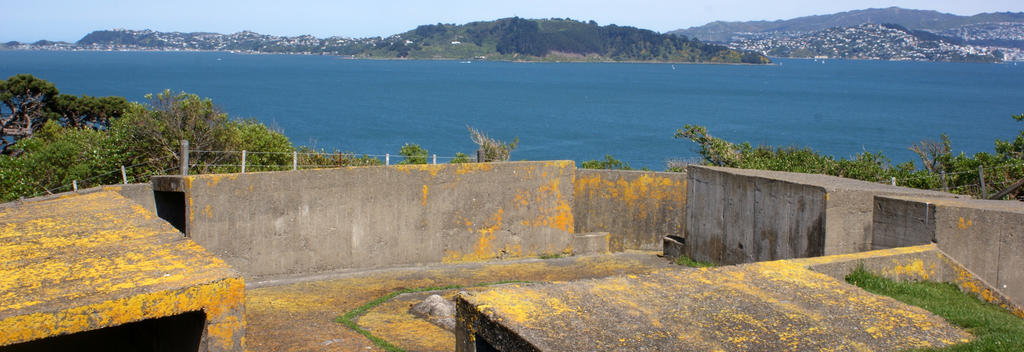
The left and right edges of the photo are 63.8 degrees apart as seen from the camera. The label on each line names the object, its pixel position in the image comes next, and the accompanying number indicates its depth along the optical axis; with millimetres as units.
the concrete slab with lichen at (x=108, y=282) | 4297
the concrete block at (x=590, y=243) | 13719
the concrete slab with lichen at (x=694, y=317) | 4785
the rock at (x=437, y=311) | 9055
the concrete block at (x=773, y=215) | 9391
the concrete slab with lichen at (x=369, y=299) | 8289
